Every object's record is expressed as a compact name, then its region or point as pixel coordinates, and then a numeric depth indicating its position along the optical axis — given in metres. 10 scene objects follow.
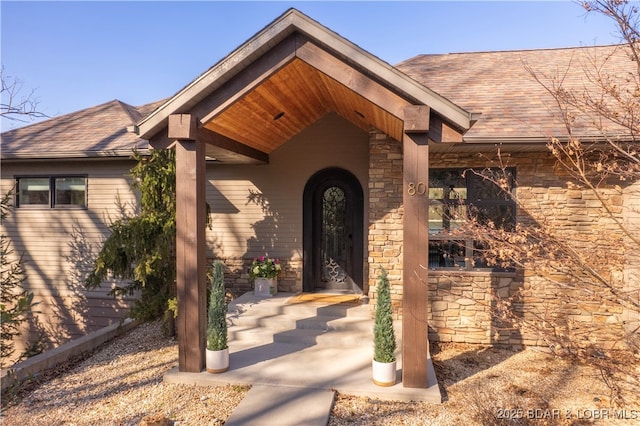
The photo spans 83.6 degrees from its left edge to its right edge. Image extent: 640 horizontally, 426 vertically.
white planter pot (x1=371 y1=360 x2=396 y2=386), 4.14
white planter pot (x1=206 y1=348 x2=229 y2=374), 4.43
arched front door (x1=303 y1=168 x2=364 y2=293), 7.36
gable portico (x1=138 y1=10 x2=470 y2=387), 3.94
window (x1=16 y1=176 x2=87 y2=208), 8.03
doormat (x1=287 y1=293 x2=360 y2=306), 6.53
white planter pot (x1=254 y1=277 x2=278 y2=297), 7.03
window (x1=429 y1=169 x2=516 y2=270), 5.93
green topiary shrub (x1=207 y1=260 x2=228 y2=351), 4.44
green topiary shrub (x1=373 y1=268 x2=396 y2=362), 4.10
